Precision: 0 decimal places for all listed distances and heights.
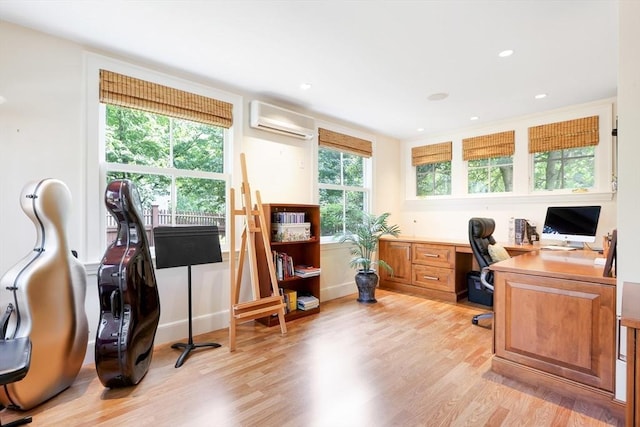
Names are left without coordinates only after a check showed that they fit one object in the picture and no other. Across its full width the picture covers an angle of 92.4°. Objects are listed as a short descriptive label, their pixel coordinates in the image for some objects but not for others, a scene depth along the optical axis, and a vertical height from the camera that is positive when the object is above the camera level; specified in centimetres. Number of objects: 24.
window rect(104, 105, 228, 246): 262 +45
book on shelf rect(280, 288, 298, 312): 335 -95
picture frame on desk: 183 -26
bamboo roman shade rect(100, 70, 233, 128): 246 +100
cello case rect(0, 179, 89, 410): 172 -55
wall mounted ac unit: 326 +103
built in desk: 395 -72
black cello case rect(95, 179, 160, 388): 195 -57
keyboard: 330 -38
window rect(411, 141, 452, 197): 479 +73
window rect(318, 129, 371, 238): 420 +46
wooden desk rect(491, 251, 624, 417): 181 -73
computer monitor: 327 -12
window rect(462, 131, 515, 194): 419 +74
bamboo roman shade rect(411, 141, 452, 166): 473 +95
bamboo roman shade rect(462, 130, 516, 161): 413 +95
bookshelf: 324 -45
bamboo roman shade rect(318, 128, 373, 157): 407 +99
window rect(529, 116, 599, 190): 358 +75
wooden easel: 269 -58
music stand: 242 -30
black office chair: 303 -36
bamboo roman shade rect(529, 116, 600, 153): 353 +95
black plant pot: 396 -93
